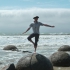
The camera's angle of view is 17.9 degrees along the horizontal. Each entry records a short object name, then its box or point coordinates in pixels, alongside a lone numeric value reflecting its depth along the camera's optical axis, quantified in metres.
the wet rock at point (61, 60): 13.45
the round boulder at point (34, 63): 10.28
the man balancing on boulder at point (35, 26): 10.77
